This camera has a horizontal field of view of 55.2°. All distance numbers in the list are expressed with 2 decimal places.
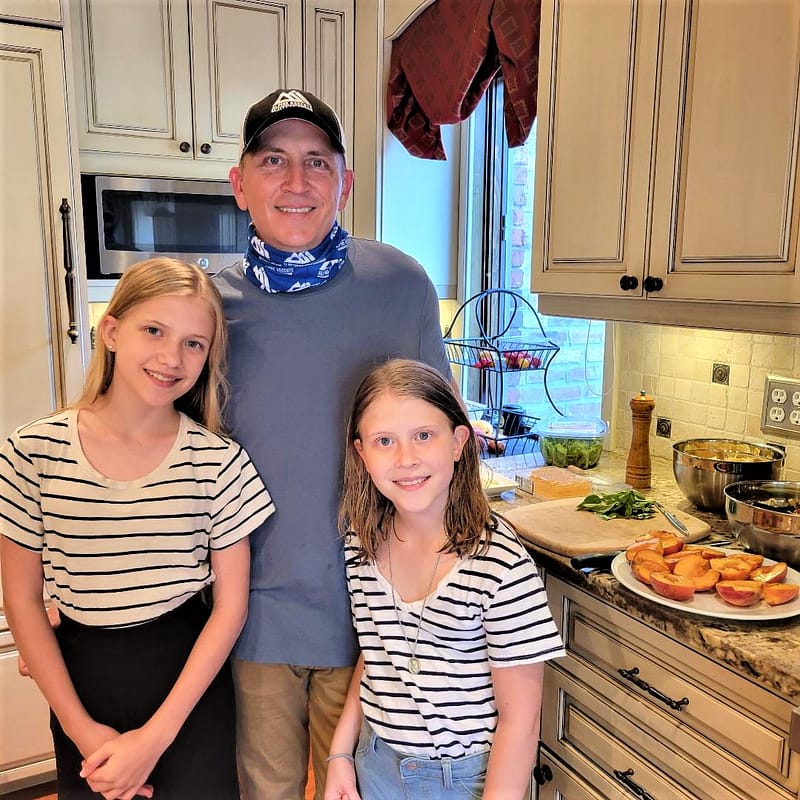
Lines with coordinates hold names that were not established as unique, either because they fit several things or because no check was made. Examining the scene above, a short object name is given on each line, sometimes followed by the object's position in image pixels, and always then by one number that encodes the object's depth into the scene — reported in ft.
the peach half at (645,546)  4.53
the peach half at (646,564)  4.29
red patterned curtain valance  6.92
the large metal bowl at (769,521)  4.42
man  4.31
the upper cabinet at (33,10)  6.56
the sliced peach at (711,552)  4.48
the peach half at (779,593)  3.98
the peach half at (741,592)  3.96
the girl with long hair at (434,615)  3.79
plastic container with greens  6.63
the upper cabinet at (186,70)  7.72
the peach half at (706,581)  4.16
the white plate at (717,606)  3.92
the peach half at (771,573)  4.12
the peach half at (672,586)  4.08
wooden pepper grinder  6.04
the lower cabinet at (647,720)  3.71
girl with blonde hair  4.01
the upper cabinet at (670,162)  4.33
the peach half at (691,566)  4.26
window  9.09
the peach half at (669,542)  4.51
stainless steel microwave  7.73
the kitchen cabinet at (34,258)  6.68
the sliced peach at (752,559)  4.28
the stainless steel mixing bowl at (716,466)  5.19
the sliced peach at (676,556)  4.37
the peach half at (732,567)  4.17
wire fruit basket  7.97
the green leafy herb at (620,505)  5.34
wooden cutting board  4.85
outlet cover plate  5.55
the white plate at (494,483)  6.10
